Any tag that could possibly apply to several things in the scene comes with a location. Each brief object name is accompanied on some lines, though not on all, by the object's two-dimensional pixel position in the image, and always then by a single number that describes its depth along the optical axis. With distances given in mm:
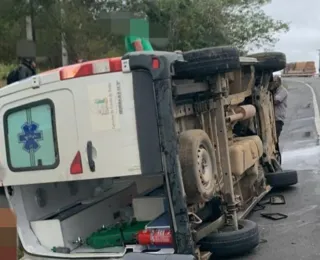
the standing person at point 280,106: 8484
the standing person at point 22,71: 7413
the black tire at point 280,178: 7363
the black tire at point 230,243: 4688
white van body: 4004
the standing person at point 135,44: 5246
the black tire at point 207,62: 4309
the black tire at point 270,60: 7038
